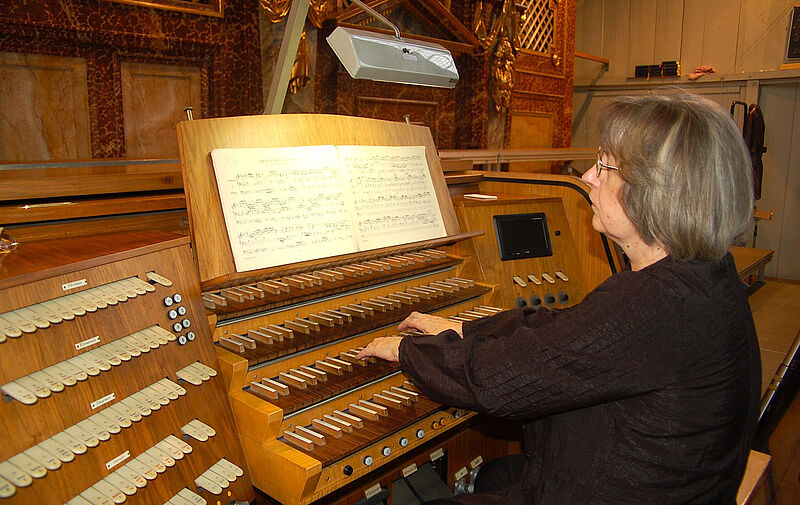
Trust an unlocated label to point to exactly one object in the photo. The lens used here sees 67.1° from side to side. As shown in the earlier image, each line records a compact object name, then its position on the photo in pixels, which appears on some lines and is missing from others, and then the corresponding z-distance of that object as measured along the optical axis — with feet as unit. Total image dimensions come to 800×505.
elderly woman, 4.00
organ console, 3.93
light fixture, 7.06
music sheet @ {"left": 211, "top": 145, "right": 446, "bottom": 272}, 6.13
